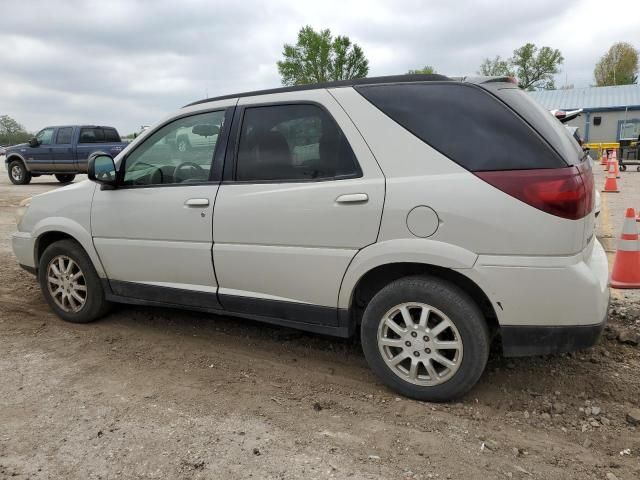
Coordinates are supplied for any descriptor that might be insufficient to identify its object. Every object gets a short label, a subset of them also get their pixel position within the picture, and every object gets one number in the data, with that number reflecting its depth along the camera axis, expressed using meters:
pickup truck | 16.48
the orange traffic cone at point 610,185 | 12.93
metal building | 43.72
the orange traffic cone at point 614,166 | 15.02
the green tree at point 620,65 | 75.19
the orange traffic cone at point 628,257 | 4.64
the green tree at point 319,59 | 66.69
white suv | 2.62
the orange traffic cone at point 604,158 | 24.12
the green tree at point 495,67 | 76.19
